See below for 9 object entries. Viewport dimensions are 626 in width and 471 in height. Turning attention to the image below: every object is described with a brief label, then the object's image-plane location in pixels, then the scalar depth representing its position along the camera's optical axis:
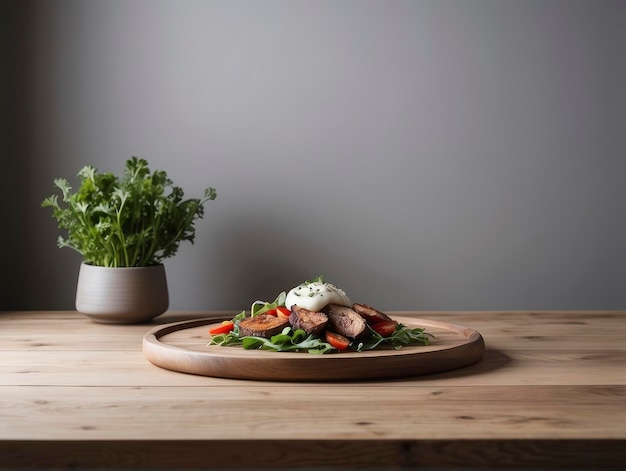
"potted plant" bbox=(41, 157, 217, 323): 1.61
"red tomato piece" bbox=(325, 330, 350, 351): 1.20
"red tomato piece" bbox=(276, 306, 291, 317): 1.35
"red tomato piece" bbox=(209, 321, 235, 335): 1.40
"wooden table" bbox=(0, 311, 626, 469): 0.86
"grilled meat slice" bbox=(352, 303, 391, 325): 1.34
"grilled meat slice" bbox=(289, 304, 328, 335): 1.23
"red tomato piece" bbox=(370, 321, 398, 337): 1.29
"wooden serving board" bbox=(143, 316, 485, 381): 1.12
